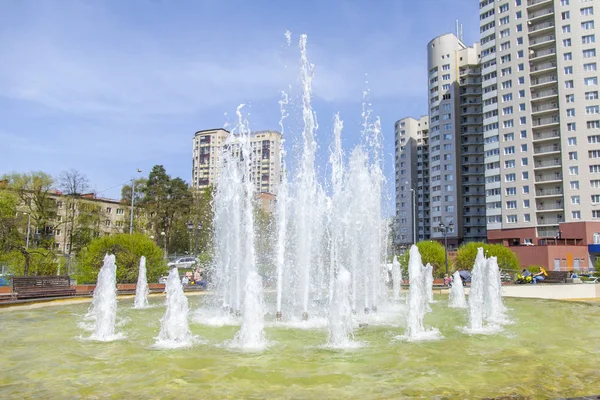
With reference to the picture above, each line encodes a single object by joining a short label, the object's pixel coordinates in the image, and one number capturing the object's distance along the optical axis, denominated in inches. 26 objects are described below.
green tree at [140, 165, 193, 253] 2423.7
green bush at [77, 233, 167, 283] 975.6
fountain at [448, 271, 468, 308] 752.1
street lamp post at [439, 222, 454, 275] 1285.3
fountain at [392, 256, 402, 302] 922.7
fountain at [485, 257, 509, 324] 562.6
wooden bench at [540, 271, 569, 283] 1051.4
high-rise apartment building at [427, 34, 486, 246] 3120.1
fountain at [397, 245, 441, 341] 429.1
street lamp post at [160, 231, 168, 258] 2255.8
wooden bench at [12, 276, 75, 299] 698.8
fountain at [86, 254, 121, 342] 424.8
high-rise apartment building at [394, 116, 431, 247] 3885.3
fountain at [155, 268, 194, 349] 397.1
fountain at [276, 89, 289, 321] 582.9
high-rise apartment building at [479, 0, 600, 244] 2351.1
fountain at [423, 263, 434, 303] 834.2
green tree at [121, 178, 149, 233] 2409.1
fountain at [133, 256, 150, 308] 732.7
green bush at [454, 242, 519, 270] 1328.7
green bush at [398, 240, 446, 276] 1342.3
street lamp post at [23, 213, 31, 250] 1867.6
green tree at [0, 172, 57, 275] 1519.4
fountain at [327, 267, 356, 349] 392.2
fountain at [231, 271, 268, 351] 392.2
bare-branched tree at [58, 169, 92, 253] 2100.1
